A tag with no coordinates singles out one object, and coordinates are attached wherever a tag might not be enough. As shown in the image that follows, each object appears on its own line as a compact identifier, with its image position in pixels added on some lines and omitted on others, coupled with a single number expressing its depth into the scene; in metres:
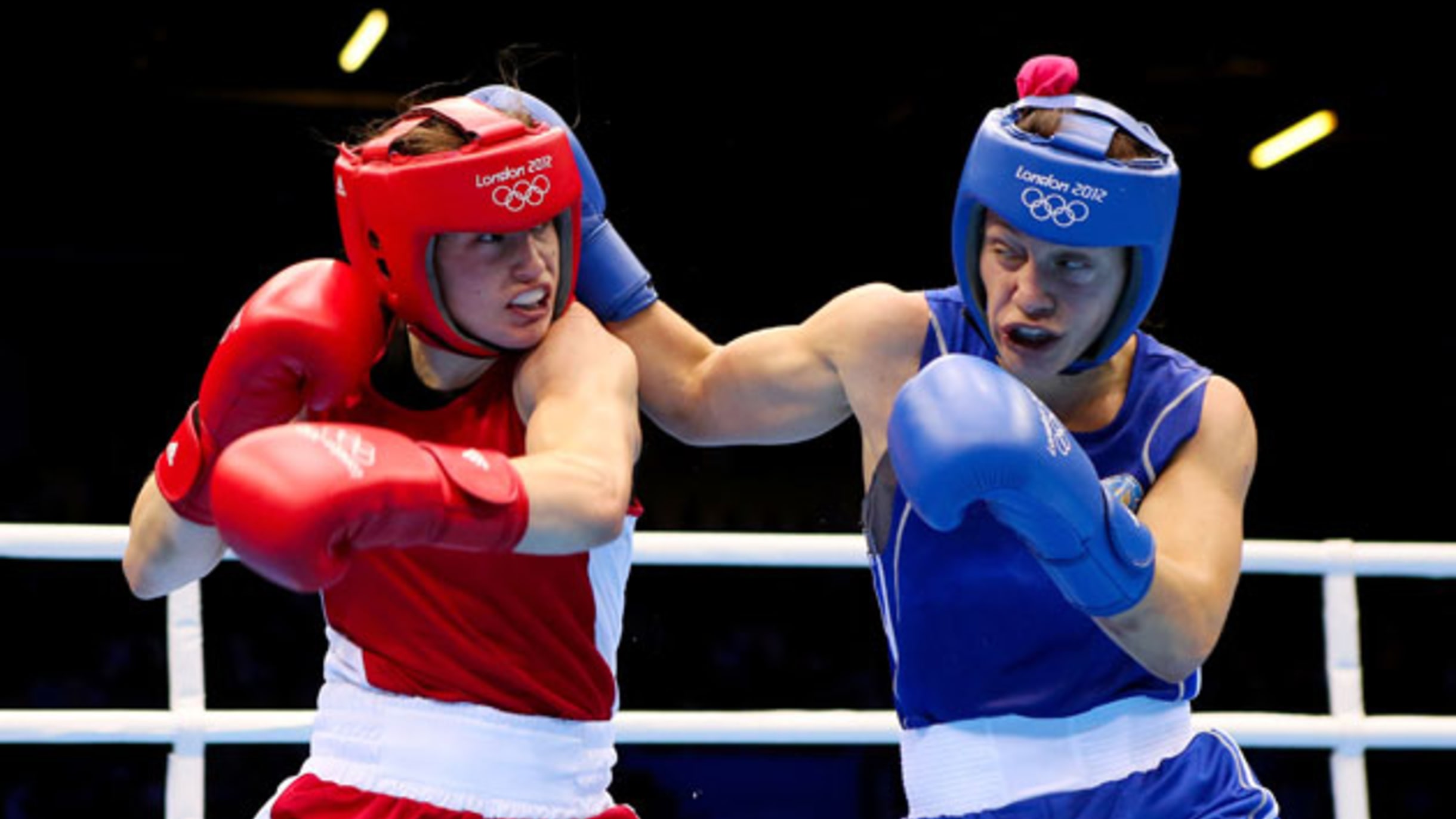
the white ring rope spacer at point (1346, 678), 5.67
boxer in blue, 3.94
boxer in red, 3.73
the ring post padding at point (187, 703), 5.12
